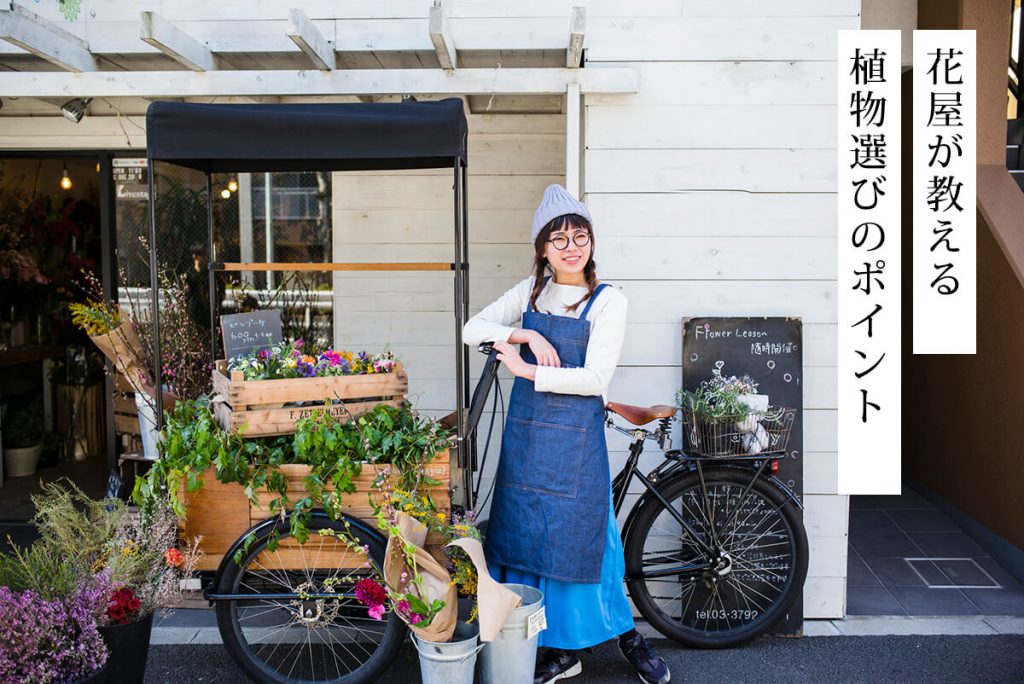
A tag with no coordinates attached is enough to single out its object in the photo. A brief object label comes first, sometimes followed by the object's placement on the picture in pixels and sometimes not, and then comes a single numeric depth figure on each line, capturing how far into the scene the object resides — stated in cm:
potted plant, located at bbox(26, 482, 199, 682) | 309
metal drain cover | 488
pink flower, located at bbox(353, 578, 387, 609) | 327
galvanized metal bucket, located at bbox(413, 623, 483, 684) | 320
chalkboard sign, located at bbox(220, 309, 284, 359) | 396
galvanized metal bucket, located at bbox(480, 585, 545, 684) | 329
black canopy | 328
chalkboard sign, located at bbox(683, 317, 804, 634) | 417
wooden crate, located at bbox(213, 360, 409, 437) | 348
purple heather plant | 273
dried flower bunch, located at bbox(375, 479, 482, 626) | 318
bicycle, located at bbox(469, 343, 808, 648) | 390
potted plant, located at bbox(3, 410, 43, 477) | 662
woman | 342
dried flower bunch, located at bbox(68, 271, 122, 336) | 493
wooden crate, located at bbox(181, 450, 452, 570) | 350
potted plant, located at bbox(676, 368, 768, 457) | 384
